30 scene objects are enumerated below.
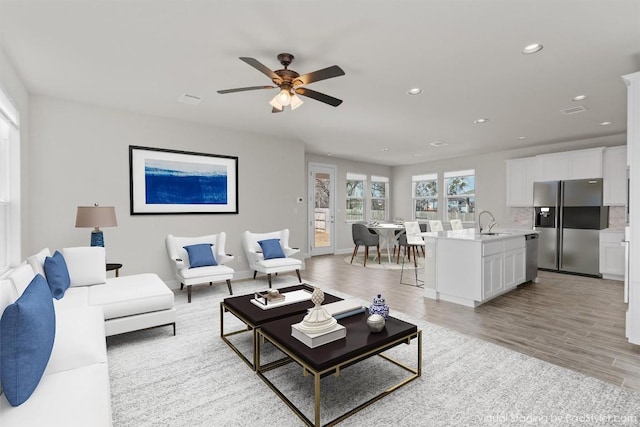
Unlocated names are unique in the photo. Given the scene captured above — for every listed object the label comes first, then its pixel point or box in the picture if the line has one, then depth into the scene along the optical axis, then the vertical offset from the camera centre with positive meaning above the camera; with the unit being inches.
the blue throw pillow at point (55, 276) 110.9 -23.6
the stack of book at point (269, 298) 110.9 -31.1
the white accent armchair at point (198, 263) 164.1 -29.6
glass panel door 322.3 -0.5
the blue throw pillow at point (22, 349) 52.1 -24.0
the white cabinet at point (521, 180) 257.4 +23.8
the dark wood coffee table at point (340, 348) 71.3 -33.3
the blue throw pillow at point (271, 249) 199.0 -25.0
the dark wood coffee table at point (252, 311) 97.3 -32.9
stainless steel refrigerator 221.6 -10.1
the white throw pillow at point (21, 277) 76.6 -17.5
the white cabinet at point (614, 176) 215.5 +22.6
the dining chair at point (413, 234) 245.6 -20.4
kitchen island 152.6 -28.6
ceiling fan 102.1 +41.9
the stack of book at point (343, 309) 96.4 -30.6
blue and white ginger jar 91.5 -28.3
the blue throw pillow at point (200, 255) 172.7 -25.5
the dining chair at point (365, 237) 267.7 -23.5
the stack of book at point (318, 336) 77.9 -31.6
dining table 267.6 -18.4
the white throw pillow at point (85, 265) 130.0 -23.4
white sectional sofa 50.7 -31.5
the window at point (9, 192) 120.6 +6.3
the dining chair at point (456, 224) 259.0 -12.6
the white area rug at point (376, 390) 73.9 -47.5
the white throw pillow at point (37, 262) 105.6 -18.2
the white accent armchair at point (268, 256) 191.6 -29.0
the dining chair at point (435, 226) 275.6 -14.7
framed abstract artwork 179.6 +15.7
